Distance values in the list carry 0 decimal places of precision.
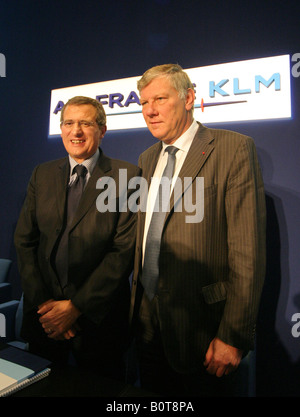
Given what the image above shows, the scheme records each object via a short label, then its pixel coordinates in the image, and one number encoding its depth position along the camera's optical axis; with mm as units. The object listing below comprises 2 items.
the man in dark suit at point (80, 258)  1414
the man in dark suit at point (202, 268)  1208
